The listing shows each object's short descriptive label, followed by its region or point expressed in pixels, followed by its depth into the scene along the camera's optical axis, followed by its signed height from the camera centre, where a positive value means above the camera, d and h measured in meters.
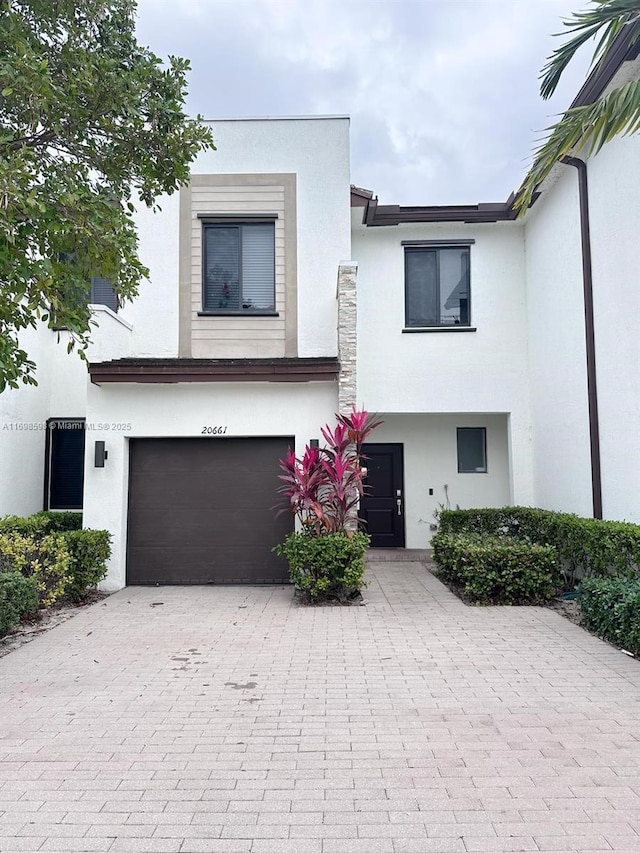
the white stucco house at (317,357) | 8.76 +1.95
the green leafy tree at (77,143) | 5.07 +3.28
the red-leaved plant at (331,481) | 8.34 -0.10
